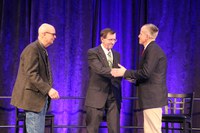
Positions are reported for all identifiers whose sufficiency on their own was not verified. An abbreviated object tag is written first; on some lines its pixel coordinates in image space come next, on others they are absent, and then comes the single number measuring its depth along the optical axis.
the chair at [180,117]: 6.96
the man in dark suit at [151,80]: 5.58
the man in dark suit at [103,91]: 6.33
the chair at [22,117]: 7.27
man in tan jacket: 5.03
